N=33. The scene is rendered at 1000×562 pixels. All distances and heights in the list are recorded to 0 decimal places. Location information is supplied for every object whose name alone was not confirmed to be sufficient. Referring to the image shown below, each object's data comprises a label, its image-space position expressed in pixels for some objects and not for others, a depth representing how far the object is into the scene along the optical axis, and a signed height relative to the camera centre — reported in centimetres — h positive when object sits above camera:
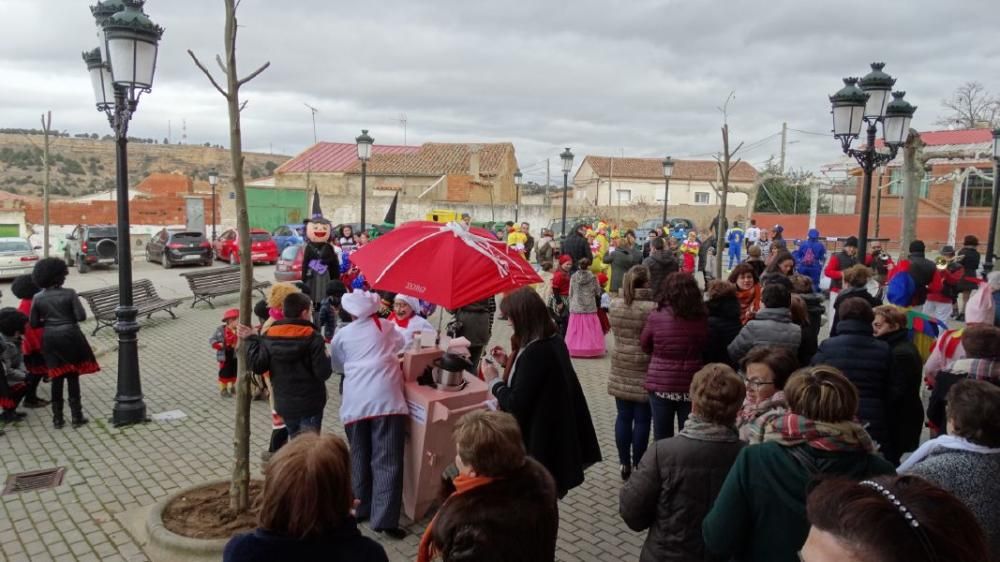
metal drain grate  562 -239
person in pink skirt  1006 -144
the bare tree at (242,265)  409 -33
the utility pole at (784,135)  4611 +684
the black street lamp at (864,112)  856 +163
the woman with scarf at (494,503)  245 -108
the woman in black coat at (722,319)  528 -73
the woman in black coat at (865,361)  442 -86
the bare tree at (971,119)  4079 +774
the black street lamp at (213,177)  3037 +174
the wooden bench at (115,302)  1205 -180
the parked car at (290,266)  1617 -123
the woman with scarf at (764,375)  392 -86
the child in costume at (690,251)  1712 -60
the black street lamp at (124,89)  648 +129
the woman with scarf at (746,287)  720 -61
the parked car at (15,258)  1947 -150
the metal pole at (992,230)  1470 +21
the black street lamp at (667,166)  2495 +241
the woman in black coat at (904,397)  454 -111
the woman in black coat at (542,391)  400 -103
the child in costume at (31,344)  718 -149
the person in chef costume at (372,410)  472 -137
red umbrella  519 -38
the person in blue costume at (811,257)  1223 -47
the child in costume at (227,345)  796 -160
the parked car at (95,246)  2270 -127
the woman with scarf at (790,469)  247 -89
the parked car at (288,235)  2678 -79
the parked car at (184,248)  2427 -133
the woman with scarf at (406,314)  629 -95
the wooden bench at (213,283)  1510 -164
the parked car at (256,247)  2458 -125
